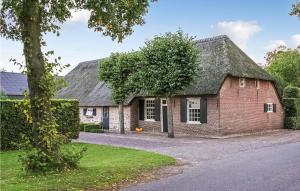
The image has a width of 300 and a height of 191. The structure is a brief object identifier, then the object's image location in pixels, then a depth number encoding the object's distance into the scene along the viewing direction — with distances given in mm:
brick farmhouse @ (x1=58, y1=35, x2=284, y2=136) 18487
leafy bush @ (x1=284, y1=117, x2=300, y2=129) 22667
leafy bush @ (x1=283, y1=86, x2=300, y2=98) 23737
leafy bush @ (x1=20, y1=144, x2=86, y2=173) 7530
